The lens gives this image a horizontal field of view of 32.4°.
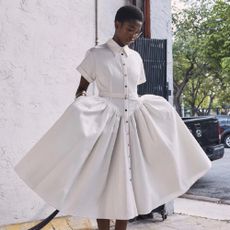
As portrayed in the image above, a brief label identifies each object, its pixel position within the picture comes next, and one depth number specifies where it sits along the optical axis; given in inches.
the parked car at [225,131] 641.0
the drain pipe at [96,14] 160.4
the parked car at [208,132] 283.6
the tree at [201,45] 684.1
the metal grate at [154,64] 158.4
